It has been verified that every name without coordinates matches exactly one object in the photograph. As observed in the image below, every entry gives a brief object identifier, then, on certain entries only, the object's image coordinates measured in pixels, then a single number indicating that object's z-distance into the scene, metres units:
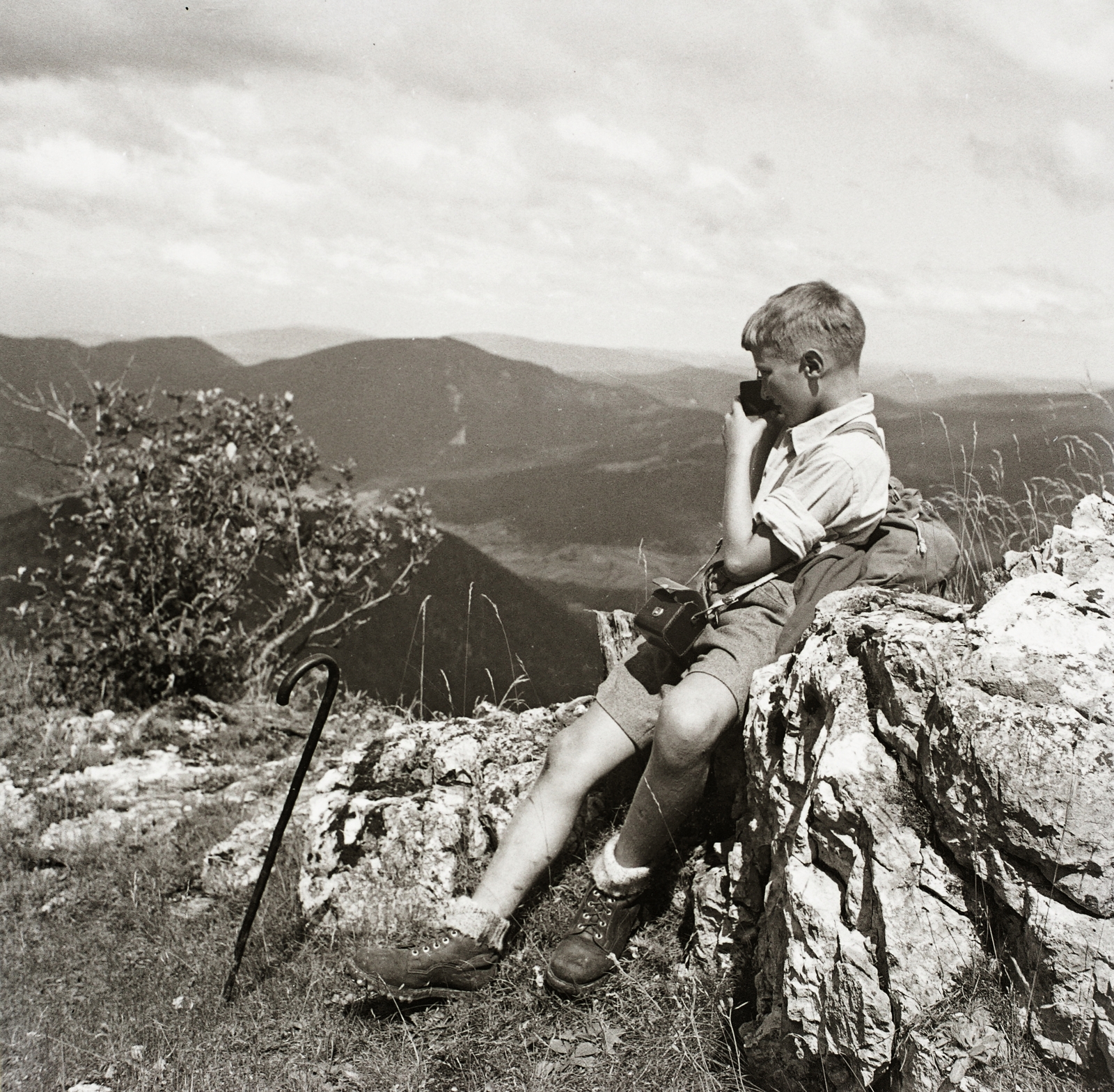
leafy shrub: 6.18
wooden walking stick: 2.95
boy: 2.72
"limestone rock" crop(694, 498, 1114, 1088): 1.73
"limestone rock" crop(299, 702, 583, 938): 3.25
